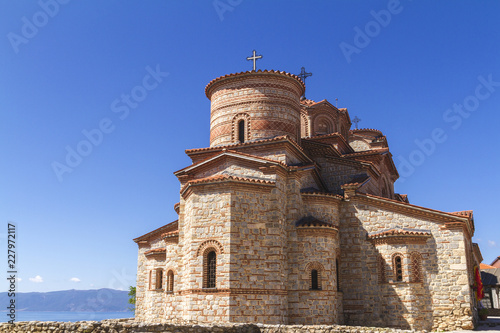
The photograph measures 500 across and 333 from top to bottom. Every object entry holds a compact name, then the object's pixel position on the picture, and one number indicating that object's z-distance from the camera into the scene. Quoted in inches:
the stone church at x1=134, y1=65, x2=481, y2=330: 520.1
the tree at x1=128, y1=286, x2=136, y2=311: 1201.0
